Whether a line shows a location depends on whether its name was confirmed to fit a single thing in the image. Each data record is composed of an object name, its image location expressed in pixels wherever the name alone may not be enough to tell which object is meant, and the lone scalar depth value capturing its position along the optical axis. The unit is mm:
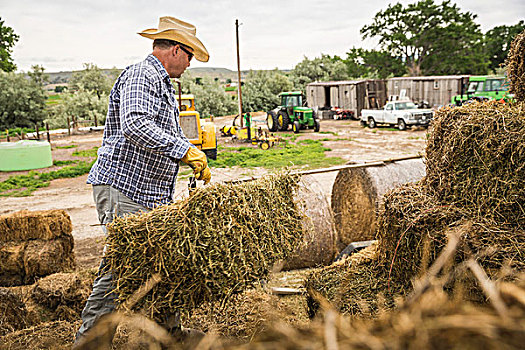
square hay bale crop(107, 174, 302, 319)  2604
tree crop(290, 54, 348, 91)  45875
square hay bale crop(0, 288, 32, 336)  3898
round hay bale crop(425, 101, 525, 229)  3166
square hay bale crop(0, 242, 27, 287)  4926
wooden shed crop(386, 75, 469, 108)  28523
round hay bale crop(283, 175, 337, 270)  5531
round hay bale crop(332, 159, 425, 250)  6105
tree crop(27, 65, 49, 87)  36062
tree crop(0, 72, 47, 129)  32844
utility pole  21578
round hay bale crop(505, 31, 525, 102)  4059
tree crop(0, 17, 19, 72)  40562
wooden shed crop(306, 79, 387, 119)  31578
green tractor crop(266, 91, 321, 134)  24142
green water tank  15367
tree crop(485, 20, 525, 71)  50128
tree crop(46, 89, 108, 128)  35000
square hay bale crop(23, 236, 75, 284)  4949
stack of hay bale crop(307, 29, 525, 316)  3078
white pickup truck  22797
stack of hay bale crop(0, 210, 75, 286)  4945
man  3043
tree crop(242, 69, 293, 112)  41812
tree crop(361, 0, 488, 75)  42812
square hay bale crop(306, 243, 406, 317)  3434
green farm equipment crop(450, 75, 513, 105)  25016
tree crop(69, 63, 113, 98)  43375
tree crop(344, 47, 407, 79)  45812
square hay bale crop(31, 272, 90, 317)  4184
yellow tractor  13508
